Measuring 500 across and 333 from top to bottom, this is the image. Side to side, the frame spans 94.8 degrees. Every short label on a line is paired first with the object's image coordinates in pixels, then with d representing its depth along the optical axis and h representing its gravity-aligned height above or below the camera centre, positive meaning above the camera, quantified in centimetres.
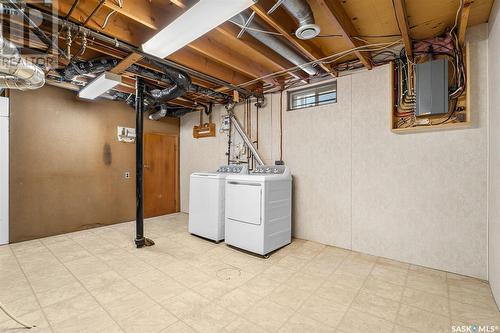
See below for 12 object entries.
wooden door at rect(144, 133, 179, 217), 525 -18
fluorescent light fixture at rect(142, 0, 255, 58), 175 +125
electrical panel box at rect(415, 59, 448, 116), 247 +86
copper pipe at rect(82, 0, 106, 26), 187 +134
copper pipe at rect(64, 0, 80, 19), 184 +132
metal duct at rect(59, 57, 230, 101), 288 +128
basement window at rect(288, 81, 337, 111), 352 +113
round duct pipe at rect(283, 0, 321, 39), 187 +129
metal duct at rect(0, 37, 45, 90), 213 +102
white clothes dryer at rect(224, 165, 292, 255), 308 -64
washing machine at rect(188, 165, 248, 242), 364 -60
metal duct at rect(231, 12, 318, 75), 209 +136
